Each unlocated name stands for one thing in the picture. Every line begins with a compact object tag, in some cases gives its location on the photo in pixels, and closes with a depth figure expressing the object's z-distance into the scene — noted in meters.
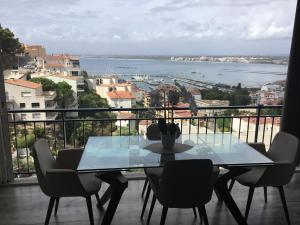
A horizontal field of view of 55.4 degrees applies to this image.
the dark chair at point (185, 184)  2.05
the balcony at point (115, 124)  3.72
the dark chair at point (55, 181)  2.30
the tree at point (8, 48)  3.28
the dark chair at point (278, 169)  2.48
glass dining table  2.34
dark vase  2.65
